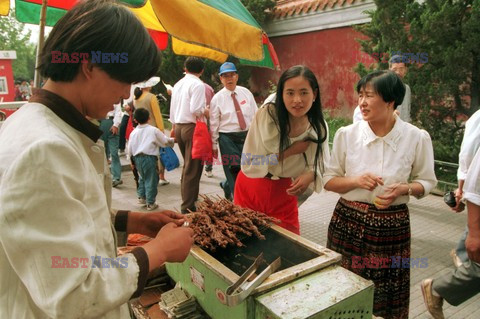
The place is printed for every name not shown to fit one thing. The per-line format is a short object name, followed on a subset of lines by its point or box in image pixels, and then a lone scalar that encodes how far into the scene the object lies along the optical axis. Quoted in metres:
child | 5.43
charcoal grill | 1.39
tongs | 1.34
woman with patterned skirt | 2.35
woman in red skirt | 2.54
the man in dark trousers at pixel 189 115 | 5.16
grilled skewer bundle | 1.96
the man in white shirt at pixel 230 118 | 5.08
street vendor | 0.89
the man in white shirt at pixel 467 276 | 2.11
